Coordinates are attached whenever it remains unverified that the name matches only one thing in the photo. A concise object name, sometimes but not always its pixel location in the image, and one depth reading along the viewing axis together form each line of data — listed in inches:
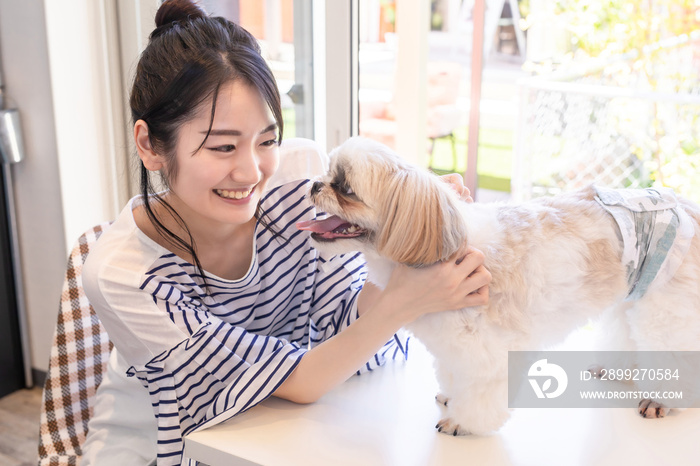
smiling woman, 42.8
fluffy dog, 38.8
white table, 38.3
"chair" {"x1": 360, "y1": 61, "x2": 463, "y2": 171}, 130.3
